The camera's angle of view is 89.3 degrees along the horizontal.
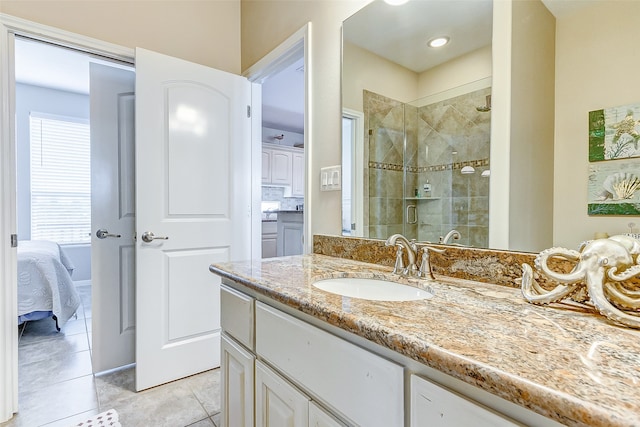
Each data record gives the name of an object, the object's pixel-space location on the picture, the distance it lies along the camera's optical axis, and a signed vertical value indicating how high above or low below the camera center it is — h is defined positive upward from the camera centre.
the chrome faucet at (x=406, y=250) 1.08 -0.15
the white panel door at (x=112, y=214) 2.03 -0.04
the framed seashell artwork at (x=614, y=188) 0.76 +0.05
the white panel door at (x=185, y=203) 1.87 +0.03
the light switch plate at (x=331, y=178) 1.59 +0.15
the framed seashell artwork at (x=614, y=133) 0.76 +0.18
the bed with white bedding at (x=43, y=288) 2.62 -0.67
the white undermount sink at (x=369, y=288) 1.03 -0.27
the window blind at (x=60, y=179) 4.09 +0.38
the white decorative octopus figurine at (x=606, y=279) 0.62 -0.15
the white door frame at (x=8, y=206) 1.59 +0.01
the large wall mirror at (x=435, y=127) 0.99 +0.30
